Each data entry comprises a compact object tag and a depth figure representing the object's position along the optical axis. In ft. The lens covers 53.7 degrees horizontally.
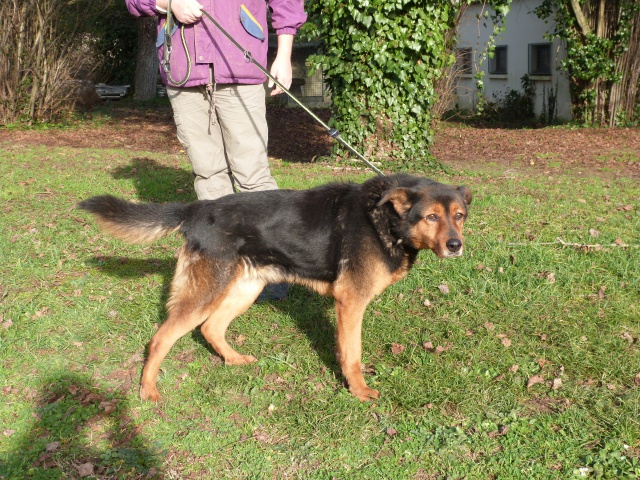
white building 69.92
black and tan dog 13.99
